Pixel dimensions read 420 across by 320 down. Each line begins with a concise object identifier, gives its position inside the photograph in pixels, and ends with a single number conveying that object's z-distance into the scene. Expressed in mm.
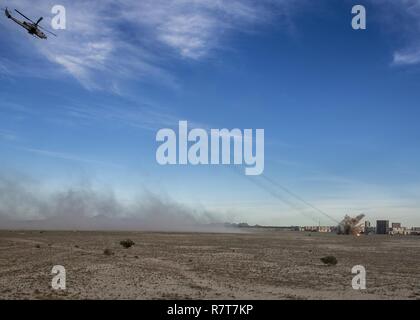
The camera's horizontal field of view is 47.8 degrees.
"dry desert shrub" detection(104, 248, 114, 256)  59066
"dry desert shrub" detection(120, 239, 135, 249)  75062
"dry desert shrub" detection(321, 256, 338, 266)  50738
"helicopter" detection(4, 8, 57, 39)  53403
